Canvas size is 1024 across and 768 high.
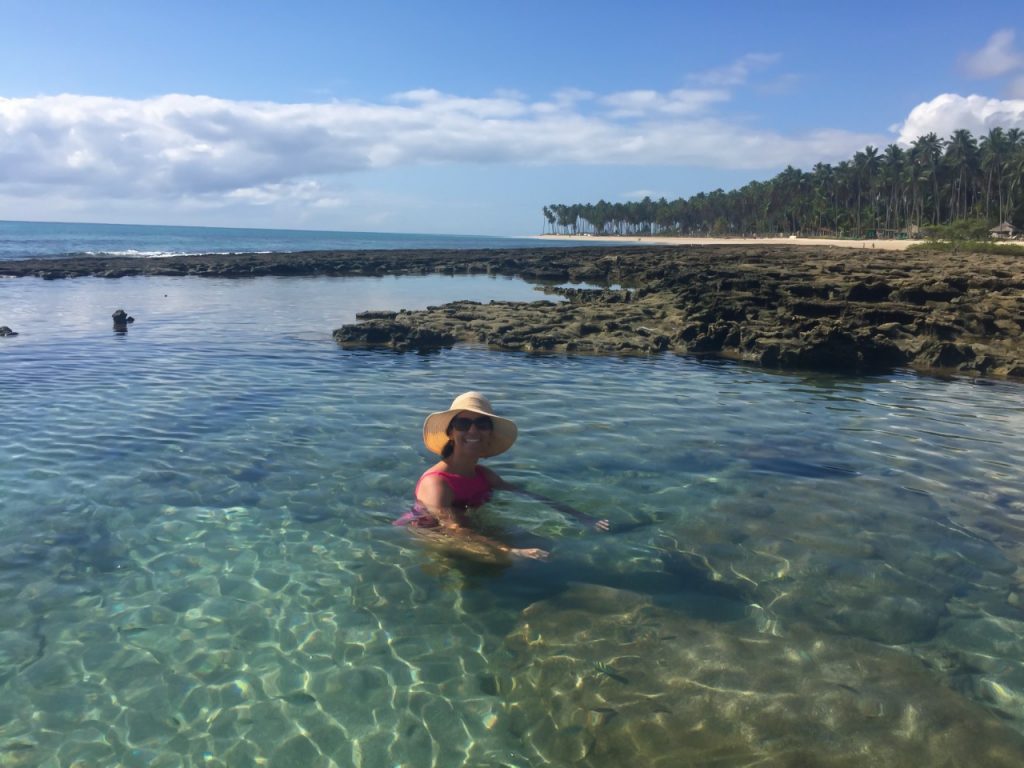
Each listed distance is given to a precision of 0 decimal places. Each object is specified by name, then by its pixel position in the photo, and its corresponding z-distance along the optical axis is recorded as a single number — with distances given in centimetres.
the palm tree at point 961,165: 9361
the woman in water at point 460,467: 619
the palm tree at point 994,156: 8806
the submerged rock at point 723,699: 385
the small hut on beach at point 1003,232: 6756
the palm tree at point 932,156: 9575
